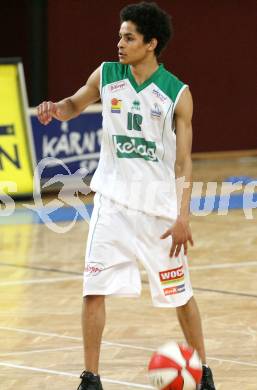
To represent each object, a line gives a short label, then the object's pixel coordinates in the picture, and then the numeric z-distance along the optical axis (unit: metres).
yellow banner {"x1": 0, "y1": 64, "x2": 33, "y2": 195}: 25.55
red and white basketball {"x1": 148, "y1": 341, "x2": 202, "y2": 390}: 11.96
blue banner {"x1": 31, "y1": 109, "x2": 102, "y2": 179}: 26.49
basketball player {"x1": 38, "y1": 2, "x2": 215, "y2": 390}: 12.50
